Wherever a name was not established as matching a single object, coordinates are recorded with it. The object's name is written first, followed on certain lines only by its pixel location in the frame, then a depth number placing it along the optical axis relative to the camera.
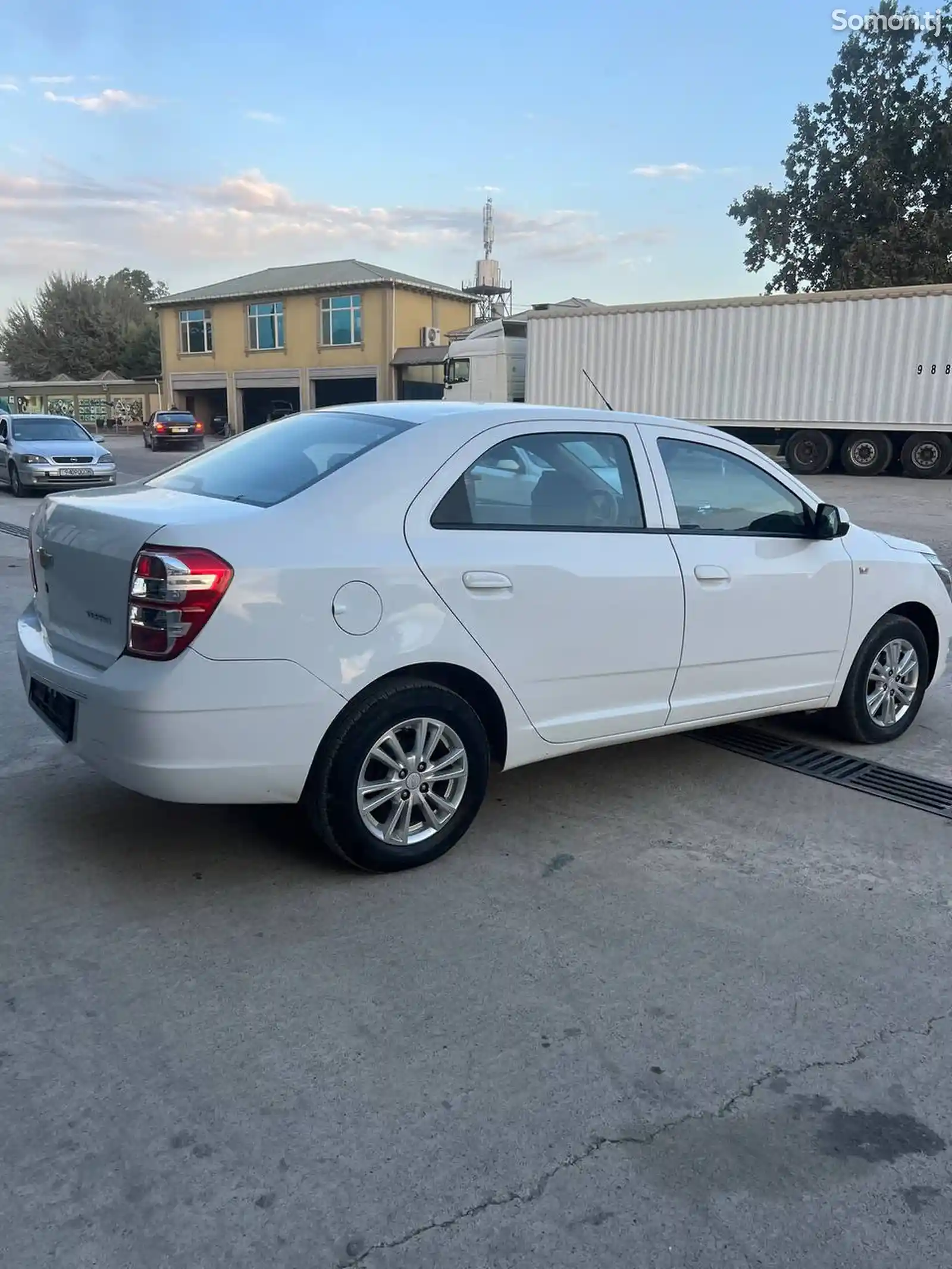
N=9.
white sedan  3.41
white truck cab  28.30
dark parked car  38.47
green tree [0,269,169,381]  68.12
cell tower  55.53
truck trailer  21.86
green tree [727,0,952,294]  35.91
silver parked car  18.80
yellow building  41.28
